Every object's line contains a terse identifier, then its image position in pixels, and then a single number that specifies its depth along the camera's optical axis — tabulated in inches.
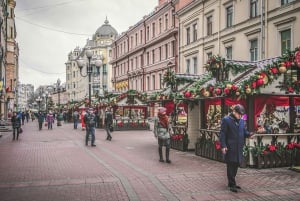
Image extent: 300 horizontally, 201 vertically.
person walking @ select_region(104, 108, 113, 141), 792.8
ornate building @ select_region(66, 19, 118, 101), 3533.5
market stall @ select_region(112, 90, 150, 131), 1176.2
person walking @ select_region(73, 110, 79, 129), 1320.1
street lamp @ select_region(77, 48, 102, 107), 940.0
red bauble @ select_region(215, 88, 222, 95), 452.4
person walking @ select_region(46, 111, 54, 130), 1318.9
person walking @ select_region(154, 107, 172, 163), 469.4
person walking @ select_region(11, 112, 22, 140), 840.3
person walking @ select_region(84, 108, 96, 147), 667.8
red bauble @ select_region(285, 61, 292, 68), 435.1
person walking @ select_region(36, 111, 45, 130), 1253.4
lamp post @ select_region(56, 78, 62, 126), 1565.2
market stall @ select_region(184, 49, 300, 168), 425.4
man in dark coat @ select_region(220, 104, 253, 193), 304.6
